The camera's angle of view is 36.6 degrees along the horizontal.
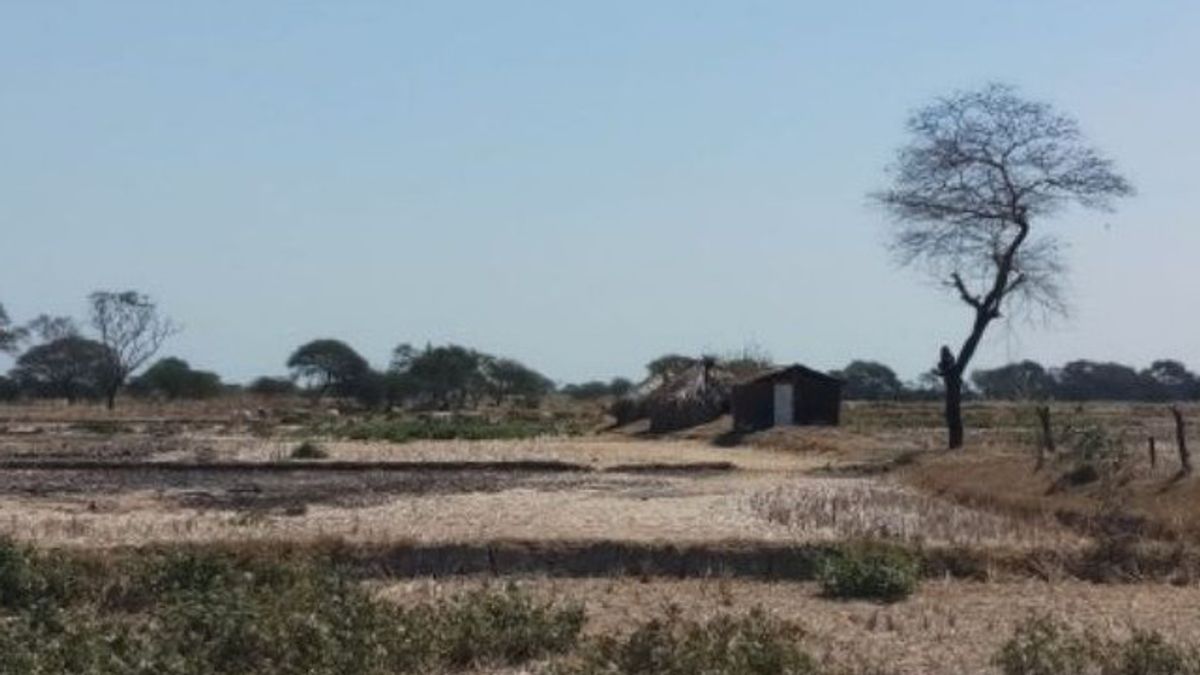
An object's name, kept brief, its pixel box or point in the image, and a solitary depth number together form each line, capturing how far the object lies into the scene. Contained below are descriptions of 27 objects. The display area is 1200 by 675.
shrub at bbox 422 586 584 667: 14.09
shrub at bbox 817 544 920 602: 18.02
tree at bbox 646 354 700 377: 74.62
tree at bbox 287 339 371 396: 118.19
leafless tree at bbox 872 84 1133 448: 43.47
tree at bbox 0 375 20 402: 122.30
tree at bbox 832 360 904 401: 132.88
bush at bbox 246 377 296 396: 127.50
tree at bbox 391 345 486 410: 111.12
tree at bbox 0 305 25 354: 116.88
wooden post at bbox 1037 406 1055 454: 32.28
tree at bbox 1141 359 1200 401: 130.50
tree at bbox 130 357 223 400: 124.19
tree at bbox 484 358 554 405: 119.12
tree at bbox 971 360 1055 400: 124.31
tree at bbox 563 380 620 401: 132.25
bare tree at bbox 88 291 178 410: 119.44
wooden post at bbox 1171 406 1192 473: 25.04
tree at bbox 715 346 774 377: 68.34
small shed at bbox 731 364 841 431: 57.19
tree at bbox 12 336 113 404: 121.50
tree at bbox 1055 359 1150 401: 131.12
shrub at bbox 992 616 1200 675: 13.05
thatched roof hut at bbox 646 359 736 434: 63.59
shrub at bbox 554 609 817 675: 12.80
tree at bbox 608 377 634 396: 122.49
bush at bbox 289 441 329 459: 42.50
